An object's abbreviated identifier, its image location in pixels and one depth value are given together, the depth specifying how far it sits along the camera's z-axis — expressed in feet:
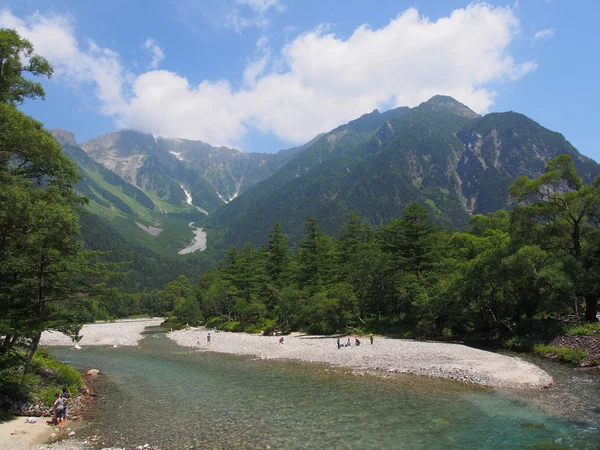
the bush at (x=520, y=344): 107.24
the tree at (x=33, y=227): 49.88
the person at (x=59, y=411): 57.16
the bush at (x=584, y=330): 97.45
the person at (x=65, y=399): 58.81
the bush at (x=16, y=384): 59.98
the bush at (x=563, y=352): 88.99
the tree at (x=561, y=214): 107.04
